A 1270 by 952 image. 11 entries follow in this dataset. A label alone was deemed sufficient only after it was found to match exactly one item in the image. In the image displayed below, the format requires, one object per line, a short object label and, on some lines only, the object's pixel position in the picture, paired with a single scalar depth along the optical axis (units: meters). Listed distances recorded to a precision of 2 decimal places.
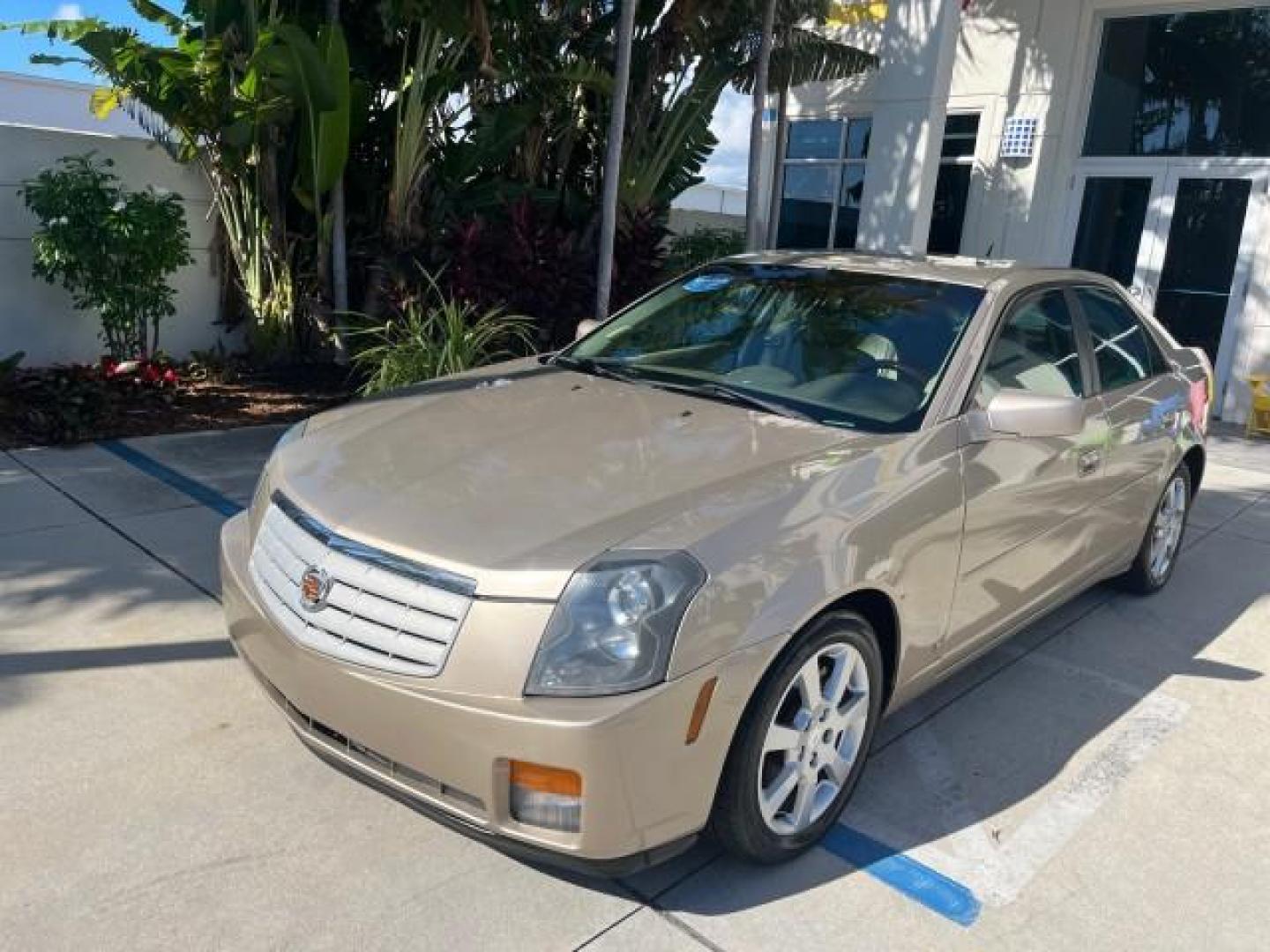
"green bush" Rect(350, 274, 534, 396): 7.24
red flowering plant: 7.42
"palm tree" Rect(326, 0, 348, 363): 8.34
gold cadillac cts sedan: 2.45
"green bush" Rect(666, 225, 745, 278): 11.93
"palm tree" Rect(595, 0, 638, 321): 8.14
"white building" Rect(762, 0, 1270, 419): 10.61
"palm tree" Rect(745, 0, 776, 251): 9.64
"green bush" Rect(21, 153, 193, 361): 7.10
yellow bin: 10.01
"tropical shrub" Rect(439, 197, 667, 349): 8.30
